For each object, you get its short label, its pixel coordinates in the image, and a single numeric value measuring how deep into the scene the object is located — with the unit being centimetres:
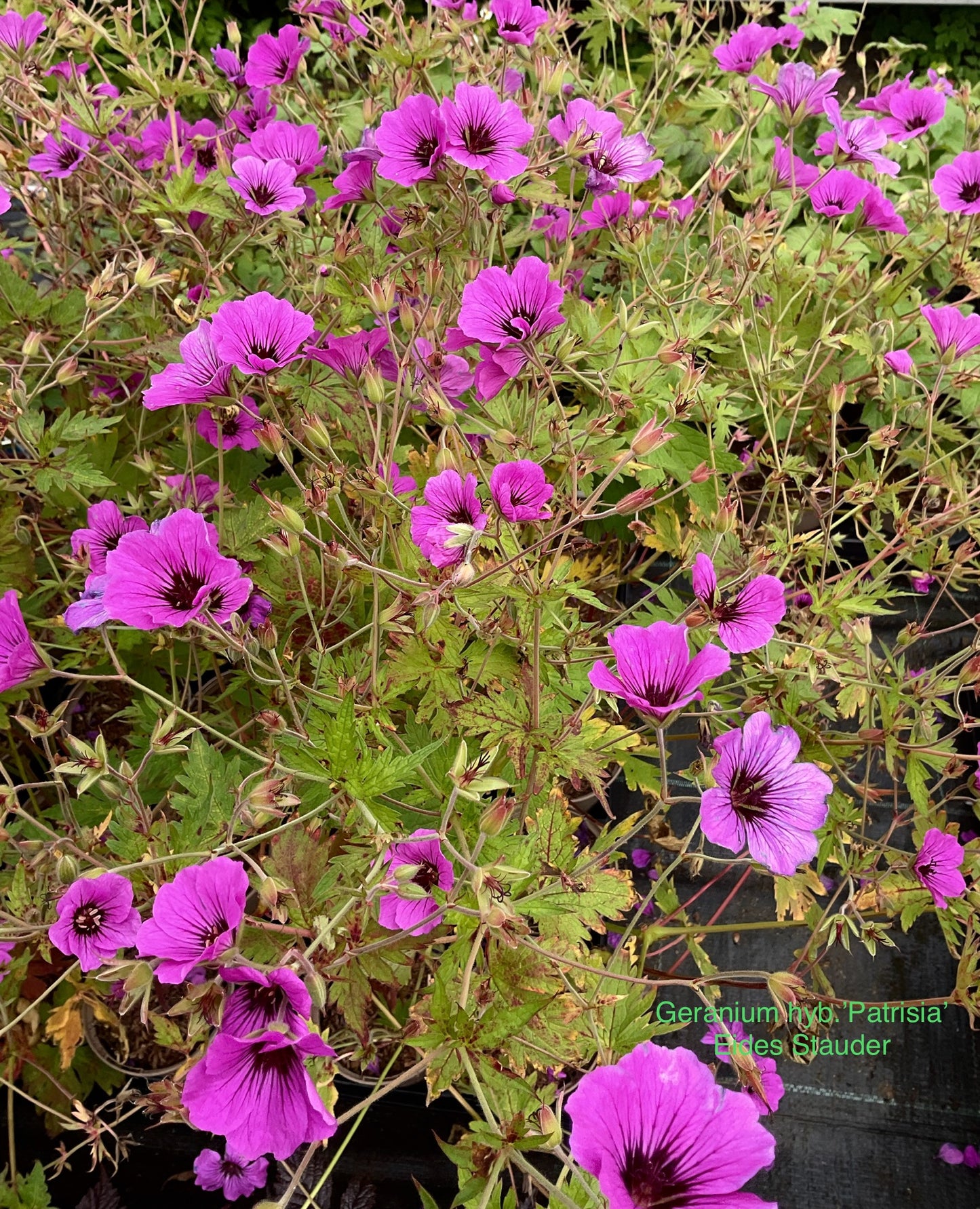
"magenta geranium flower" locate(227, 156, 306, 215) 46
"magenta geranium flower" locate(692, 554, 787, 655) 36
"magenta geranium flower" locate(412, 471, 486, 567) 37
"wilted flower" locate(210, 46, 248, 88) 59
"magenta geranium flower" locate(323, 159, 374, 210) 47
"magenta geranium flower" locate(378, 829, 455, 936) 35
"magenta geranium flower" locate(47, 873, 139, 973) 35
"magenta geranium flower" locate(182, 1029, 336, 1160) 30
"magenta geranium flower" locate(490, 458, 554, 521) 37
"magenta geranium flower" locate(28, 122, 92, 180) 52
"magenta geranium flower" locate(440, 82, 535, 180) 43
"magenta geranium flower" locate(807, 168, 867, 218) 51
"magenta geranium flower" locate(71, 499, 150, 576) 43
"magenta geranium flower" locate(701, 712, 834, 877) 35
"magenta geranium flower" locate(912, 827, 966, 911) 42
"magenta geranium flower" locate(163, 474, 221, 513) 46
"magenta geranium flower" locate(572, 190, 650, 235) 52
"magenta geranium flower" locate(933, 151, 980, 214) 51
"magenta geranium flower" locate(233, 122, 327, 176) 51
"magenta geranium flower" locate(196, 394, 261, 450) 47
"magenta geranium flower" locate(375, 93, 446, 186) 43
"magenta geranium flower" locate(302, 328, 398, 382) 43
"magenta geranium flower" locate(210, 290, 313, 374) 39
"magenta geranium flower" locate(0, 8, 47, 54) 50
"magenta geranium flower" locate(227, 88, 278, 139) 57
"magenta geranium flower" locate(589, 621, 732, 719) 33
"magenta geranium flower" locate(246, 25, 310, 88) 54
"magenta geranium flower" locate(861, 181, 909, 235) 52
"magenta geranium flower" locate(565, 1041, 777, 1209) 28
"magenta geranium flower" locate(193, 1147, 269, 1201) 47
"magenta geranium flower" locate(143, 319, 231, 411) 39
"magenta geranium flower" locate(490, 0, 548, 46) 52
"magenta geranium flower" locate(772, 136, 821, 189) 53
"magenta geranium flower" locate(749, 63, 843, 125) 52
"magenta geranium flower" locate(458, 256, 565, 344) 40
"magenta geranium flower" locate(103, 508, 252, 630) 35
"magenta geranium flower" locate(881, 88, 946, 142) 58
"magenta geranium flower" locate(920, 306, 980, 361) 47
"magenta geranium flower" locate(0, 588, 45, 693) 38
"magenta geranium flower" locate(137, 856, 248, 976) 30
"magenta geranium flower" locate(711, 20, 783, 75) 58
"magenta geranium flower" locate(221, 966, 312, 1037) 30
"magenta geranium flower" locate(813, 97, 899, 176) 51
